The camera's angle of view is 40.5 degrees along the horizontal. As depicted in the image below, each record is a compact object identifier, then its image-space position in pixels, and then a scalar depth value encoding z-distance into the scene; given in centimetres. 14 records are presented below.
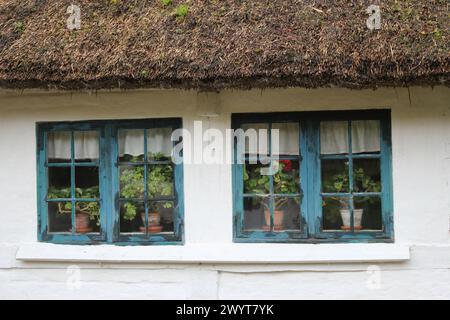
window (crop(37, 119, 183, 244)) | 614
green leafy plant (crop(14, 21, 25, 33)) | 607
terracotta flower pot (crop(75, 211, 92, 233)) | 624
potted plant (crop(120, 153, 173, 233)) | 616
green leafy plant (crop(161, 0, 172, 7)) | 607
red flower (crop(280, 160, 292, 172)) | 606
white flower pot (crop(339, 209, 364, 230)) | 596
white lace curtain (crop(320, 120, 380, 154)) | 596
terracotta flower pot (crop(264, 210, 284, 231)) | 605
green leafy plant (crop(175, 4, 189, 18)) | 589
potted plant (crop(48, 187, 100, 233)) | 624
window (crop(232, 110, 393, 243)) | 591
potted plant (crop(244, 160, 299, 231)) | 606
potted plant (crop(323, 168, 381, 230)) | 597
